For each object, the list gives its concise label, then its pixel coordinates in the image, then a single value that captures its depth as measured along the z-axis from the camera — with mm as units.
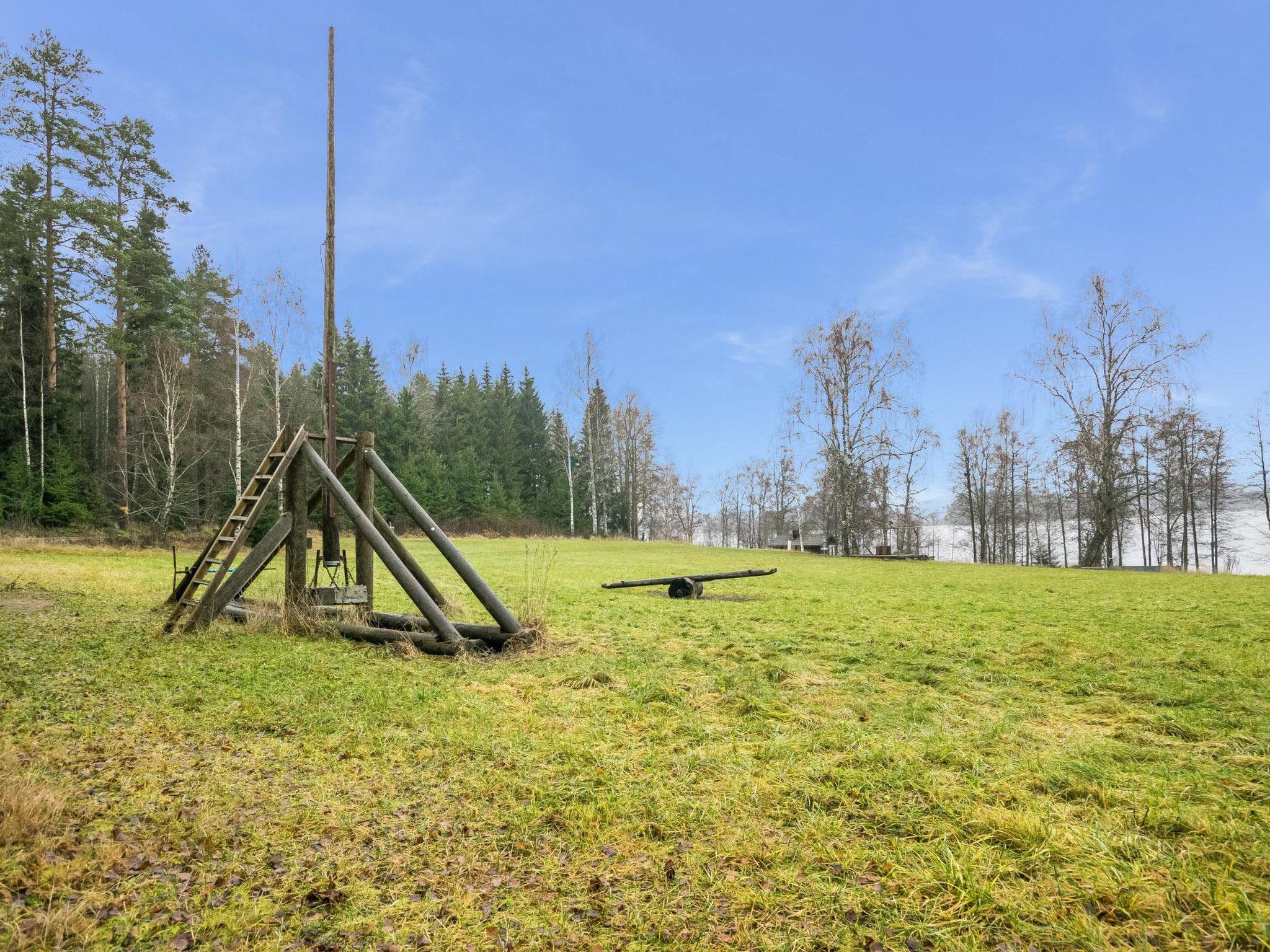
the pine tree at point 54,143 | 23812
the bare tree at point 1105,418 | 25016
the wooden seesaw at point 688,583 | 11784
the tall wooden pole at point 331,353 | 8289
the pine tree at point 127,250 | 25219
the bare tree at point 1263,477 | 35219
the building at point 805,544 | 37969
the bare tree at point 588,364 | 38344
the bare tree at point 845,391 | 29859
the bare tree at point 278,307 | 26297
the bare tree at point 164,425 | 23328
